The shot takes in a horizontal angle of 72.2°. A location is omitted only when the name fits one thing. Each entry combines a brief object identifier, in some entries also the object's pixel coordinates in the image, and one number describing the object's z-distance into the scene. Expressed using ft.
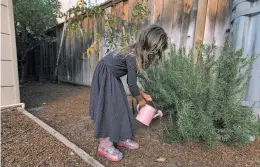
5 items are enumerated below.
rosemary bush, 4.90
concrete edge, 4.80
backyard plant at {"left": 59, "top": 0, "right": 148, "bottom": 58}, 9.92
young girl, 5.09
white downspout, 8.15
